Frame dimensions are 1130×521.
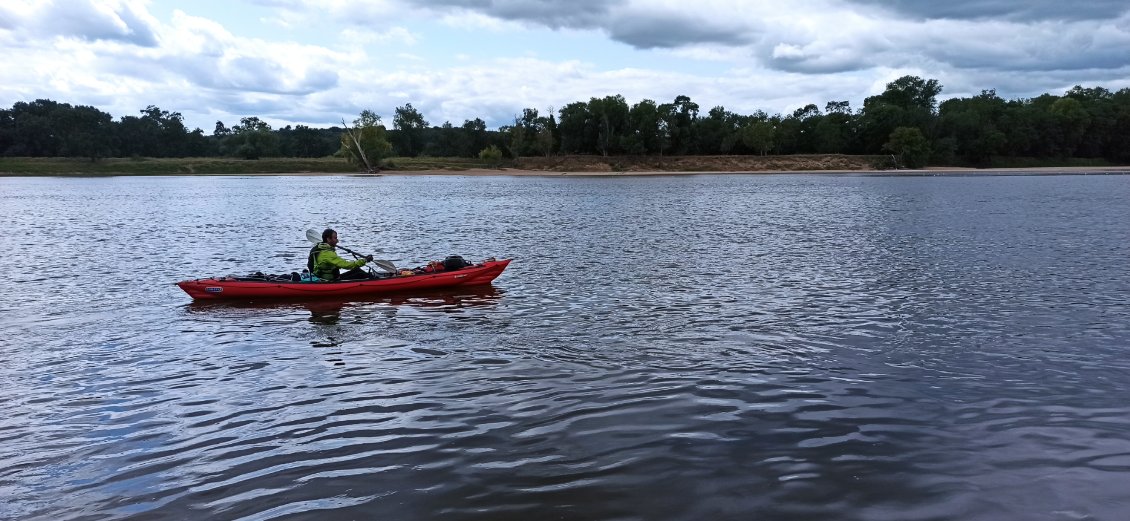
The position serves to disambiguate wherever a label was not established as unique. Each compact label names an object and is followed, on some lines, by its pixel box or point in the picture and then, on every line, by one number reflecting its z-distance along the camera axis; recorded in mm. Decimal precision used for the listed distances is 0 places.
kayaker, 19031
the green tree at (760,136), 137250
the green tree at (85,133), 141750
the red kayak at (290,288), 18531
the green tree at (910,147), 127375
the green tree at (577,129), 138625
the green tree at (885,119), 134875
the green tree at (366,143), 131250
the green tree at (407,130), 164875
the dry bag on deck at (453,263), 20016
